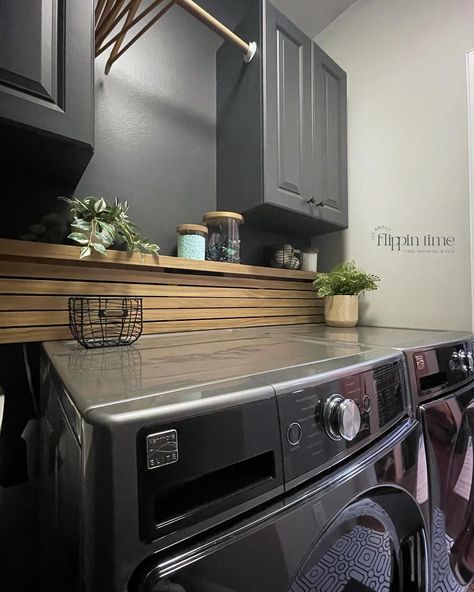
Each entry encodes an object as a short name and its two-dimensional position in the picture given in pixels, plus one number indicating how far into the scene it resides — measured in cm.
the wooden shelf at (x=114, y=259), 80
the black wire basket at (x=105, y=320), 80
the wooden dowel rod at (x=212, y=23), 106
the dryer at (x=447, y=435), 71
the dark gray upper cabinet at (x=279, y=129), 127
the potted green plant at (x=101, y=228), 87
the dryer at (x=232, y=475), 28
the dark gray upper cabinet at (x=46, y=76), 67
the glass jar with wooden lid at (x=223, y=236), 127
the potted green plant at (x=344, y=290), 144
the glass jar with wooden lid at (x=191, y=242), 116
